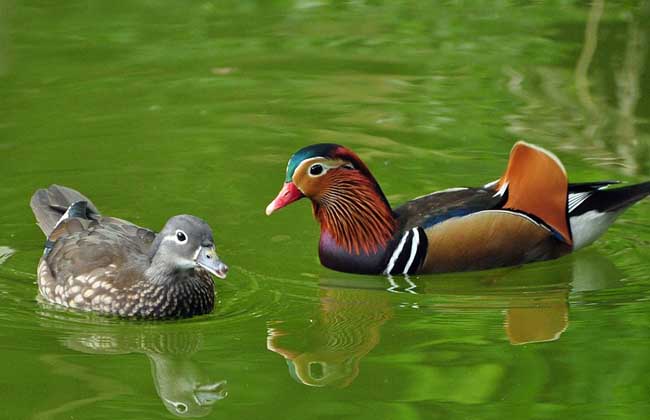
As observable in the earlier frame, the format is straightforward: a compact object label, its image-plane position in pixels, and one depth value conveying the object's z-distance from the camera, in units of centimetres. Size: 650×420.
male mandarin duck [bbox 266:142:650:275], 1756
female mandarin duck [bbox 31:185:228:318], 1502
